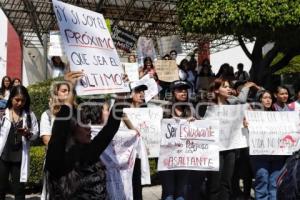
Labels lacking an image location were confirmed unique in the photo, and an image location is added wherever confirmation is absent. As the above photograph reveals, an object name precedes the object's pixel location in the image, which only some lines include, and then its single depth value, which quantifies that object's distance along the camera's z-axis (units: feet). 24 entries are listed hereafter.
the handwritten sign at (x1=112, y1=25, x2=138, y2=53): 37.76
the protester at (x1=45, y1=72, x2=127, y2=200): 10.51
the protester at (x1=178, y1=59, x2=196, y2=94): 37.58
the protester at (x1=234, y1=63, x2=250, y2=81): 41.50
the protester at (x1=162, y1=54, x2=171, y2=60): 35.46
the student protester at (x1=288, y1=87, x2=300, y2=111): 23.23
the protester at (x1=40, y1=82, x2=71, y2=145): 13.11
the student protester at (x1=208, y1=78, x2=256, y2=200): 19.92
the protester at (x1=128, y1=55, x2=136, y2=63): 33.37
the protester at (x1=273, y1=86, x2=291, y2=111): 22.36
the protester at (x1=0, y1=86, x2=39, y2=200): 19.04
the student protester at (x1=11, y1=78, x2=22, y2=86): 30.68
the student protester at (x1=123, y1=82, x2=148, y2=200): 19.69
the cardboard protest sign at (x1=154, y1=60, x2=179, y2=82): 33.94
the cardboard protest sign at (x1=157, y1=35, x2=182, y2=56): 40.55
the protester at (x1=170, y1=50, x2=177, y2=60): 36.68
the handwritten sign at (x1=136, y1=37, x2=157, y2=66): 36.29
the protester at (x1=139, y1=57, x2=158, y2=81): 33.32
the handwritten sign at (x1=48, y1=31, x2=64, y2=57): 33.78
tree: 31.65
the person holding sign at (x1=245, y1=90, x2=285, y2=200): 20.65
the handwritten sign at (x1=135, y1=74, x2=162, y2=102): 29.12
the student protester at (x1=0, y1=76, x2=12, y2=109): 31.65
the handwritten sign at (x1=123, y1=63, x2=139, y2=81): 31.37
